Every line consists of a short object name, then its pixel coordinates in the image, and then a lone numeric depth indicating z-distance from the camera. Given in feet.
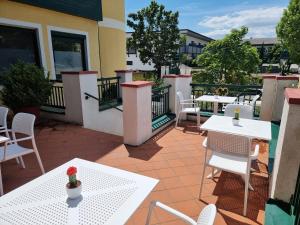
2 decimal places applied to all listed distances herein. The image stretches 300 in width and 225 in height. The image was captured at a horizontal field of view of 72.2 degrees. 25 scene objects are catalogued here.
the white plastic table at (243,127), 7.45
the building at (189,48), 80.59
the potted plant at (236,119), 8.59
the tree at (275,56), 94.34
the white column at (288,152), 4.95
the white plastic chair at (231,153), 6.43
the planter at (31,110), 13.38
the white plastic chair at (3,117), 8.91
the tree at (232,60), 32.50
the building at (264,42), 129.39
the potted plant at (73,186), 3.84
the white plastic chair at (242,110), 10.25
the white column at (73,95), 13.85
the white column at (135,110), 11.12
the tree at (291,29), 39.19
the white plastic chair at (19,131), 7.31
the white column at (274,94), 12.46
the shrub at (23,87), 13.00
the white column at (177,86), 16.17
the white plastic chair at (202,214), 2.92
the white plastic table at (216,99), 14.55
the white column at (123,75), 19.97
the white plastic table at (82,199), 3.39
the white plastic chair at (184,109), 15.02
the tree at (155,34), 49.65
